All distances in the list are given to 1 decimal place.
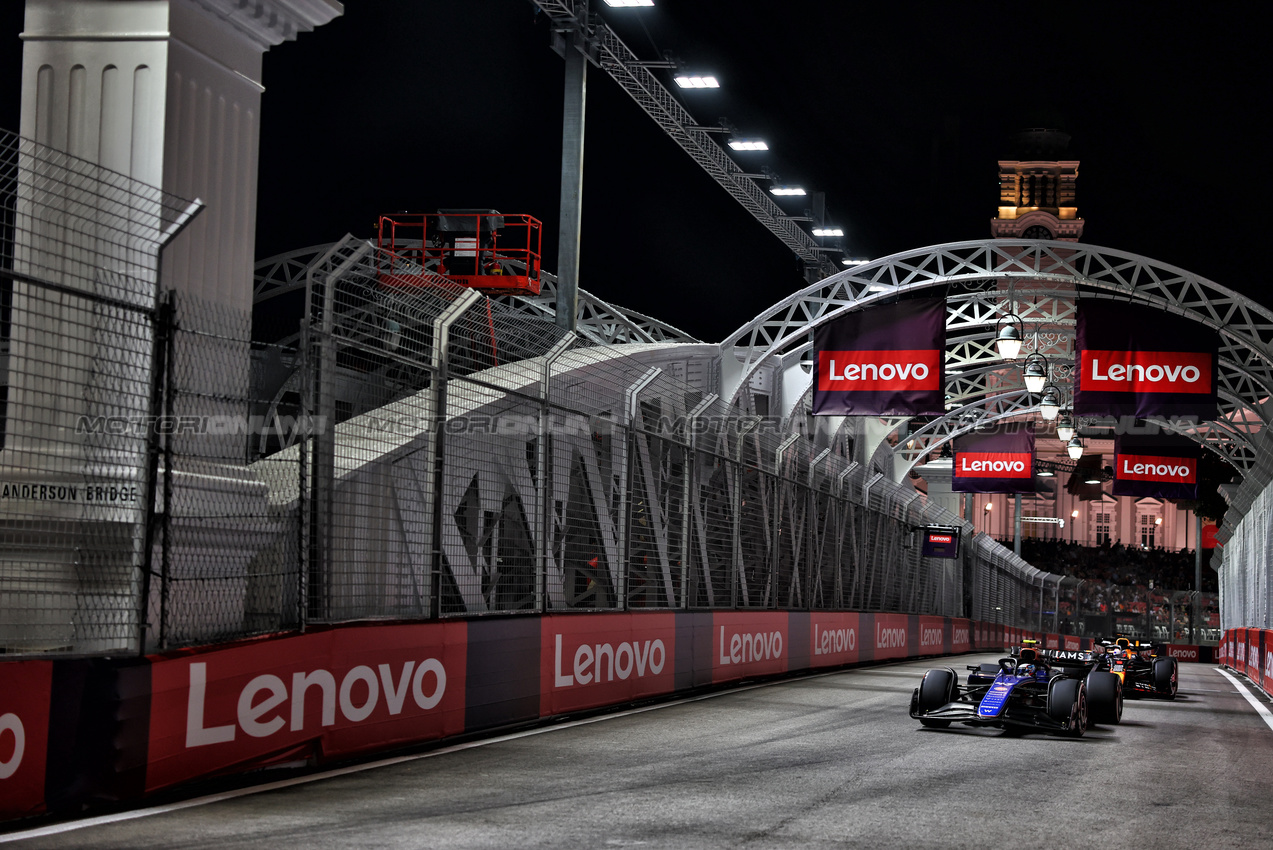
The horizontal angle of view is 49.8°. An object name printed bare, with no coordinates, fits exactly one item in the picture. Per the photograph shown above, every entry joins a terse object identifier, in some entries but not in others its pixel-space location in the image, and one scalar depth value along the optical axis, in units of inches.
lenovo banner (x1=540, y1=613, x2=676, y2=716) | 425.4
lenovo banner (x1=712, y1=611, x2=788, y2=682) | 585.6
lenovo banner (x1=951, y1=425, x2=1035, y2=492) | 1353.3
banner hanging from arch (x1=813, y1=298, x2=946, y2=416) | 778.2
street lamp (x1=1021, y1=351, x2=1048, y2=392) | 756.3
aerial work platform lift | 964.6
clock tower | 4650.6
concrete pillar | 267.6
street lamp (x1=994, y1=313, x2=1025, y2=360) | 688.4
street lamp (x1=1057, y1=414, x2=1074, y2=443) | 1122.0
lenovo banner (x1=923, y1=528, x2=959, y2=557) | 1137.4
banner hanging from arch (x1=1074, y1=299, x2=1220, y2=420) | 797.9
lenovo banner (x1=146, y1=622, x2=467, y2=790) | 262.1
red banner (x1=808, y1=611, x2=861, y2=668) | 762.8
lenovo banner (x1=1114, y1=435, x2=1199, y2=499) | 1270.9
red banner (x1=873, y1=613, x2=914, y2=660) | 955.3
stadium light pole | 682.2
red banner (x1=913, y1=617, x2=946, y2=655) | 1149.7
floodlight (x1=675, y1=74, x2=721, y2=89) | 900.0
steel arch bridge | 998.4
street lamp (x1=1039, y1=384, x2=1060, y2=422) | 804.6
